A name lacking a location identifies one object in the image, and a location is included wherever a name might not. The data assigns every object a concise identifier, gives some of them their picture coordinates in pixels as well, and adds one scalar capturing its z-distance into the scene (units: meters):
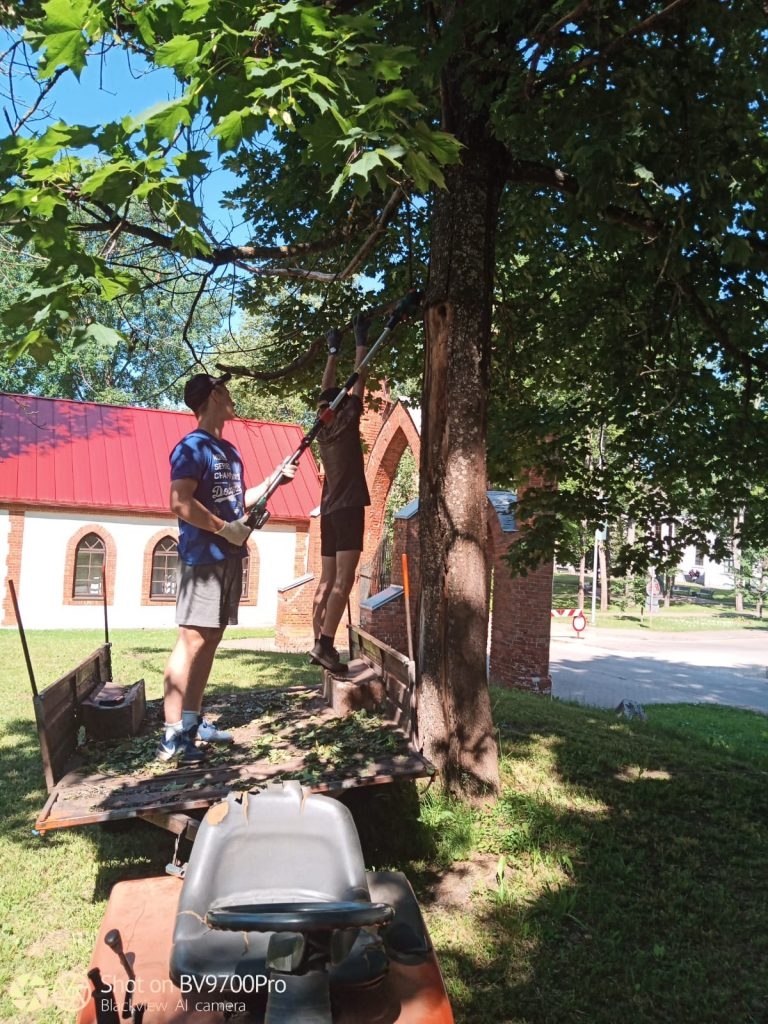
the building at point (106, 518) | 23.08
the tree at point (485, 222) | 3.43
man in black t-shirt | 5.83
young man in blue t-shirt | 4.82
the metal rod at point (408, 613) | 5.38
